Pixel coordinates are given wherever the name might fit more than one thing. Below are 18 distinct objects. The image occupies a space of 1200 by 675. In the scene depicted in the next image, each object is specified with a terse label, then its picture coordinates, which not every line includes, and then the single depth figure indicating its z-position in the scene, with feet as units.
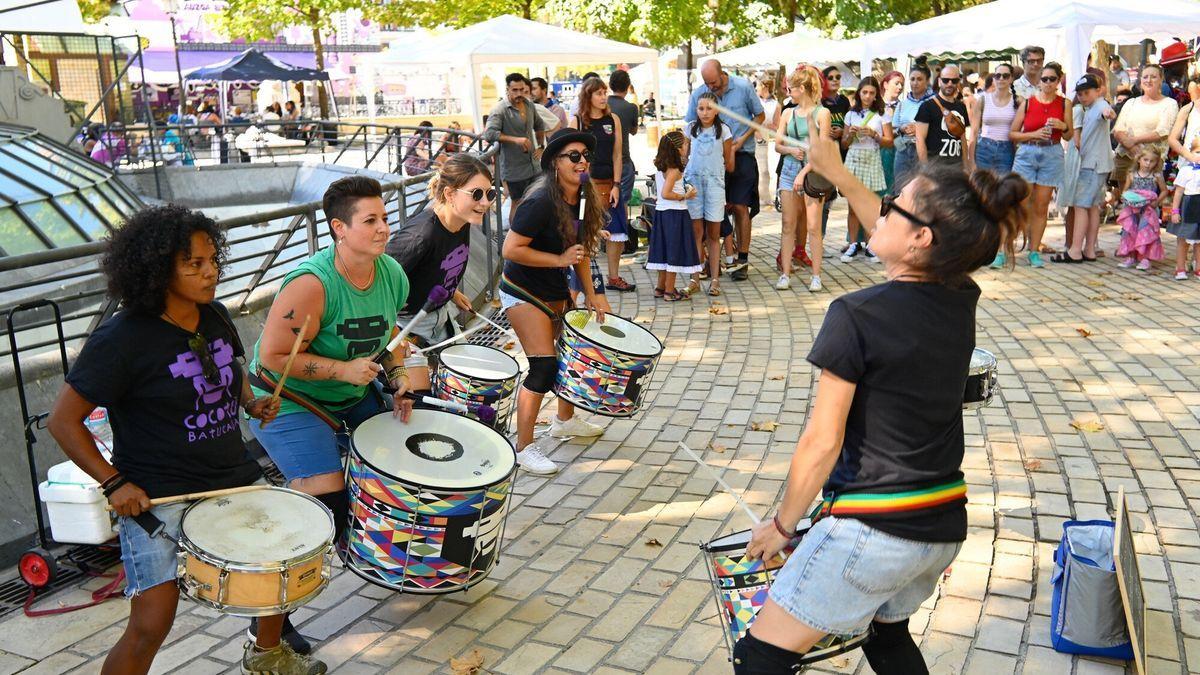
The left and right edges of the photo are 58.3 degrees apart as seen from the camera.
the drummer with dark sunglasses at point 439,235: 17.38
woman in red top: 36.47
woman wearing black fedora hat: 19.39
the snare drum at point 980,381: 15.30
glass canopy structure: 34.37
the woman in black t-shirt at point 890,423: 8.39
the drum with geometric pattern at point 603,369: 18.10
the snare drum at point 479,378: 17.67
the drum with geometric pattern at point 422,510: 12.01
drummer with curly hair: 10.30
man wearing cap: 37.09
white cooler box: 14.73
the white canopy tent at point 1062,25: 42.86
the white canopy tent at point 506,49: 54.44
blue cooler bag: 12.21
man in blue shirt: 34.47
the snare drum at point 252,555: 10.23
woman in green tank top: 12.95
